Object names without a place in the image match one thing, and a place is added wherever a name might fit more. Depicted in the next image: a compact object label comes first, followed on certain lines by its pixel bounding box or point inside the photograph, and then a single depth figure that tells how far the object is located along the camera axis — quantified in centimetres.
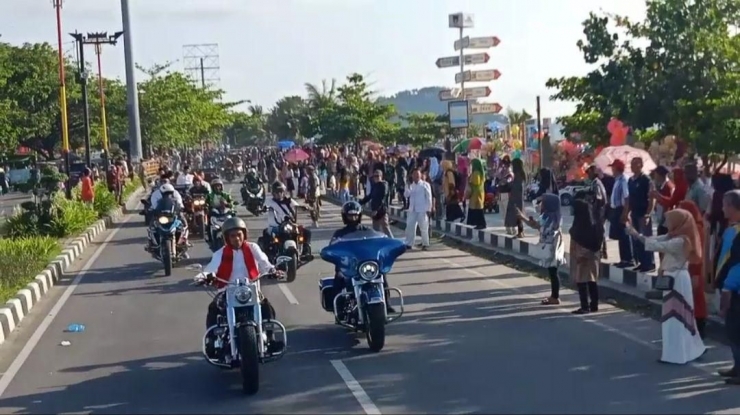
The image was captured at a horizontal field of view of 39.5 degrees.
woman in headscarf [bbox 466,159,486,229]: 2109
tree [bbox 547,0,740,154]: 1677
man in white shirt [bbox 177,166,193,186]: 2525
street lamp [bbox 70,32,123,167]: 3338
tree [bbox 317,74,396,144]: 5041
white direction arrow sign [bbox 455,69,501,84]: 3950
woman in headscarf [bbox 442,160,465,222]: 2350
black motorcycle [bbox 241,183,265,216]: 2725
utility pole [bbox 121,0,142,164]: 4397
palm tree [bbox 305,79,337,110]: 5967
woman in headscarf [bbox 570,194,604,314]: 1159
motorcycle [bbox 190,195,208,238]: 2116
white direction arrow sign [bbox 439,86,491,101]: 4009
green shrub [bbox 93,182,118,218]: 3037
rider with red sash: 877
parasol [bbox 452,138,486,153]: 3484
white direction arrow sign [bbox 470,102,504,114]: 4021
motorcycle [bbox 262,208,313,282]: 1520
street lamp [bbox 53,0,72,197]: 3081
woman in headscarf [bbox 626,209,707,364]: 901
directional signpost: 3894
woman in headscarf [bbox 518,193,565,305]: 1242
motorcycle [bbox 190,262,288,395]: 820
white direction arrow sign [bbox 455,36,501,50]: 3881
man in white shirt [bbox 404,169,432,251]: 1950
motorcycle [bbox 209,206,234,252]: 1716
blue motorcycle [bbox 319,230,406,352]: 972
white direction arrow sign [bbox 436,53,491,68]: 3919
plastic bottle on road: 1200
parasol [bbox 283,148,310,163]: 3790
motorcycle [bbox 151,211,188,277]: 1683
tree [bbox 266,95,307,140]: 8476
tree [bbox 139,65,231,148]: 6231
